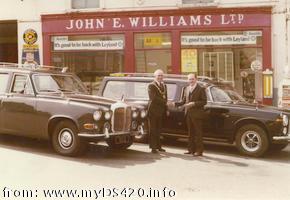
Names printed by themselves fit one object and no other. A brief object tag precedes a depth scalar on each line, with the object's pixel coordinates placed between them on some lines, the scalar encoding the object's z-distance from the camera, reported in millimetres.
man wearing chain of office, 9562
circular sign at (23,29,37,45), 16422
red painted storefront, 14773
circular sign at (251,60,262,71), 14836
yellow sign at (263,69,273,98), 14703
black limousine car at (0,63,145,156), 8641
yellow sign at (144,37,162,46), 15508
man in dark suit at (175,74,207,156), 9414
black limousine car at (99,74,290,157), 9594
